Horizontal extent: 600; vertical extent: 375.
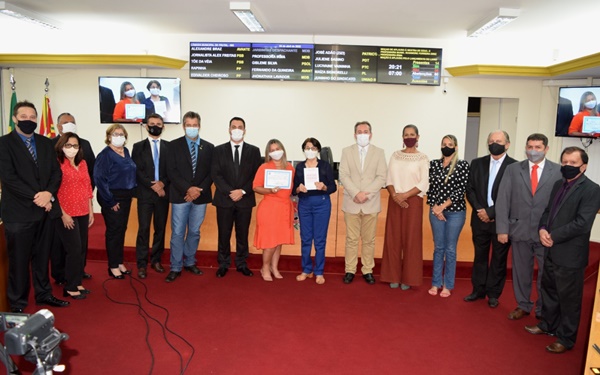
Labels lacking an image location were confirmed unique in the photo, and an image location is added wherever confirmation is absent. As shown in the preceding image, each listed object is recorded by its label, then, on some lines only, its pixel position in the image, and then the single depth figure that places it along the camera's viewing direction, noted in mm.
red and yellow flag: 7418
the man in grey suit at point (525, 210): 3725
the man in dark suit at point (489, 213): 4086
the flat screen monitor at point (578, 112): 6555
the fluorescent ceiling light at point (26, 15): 5556
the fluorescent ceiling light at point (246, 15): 5404
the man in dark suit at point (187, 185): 4652
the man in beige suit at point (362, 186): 4555
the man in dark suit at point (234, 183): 4648
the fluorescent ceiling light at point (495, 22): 5355
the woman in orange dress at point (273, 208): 4574
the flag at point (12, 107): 7489
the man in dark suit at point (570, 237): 3271
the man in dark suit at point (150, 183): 4664
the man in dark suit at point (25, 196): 3586
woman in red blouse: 3939
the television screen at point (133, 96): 7234
